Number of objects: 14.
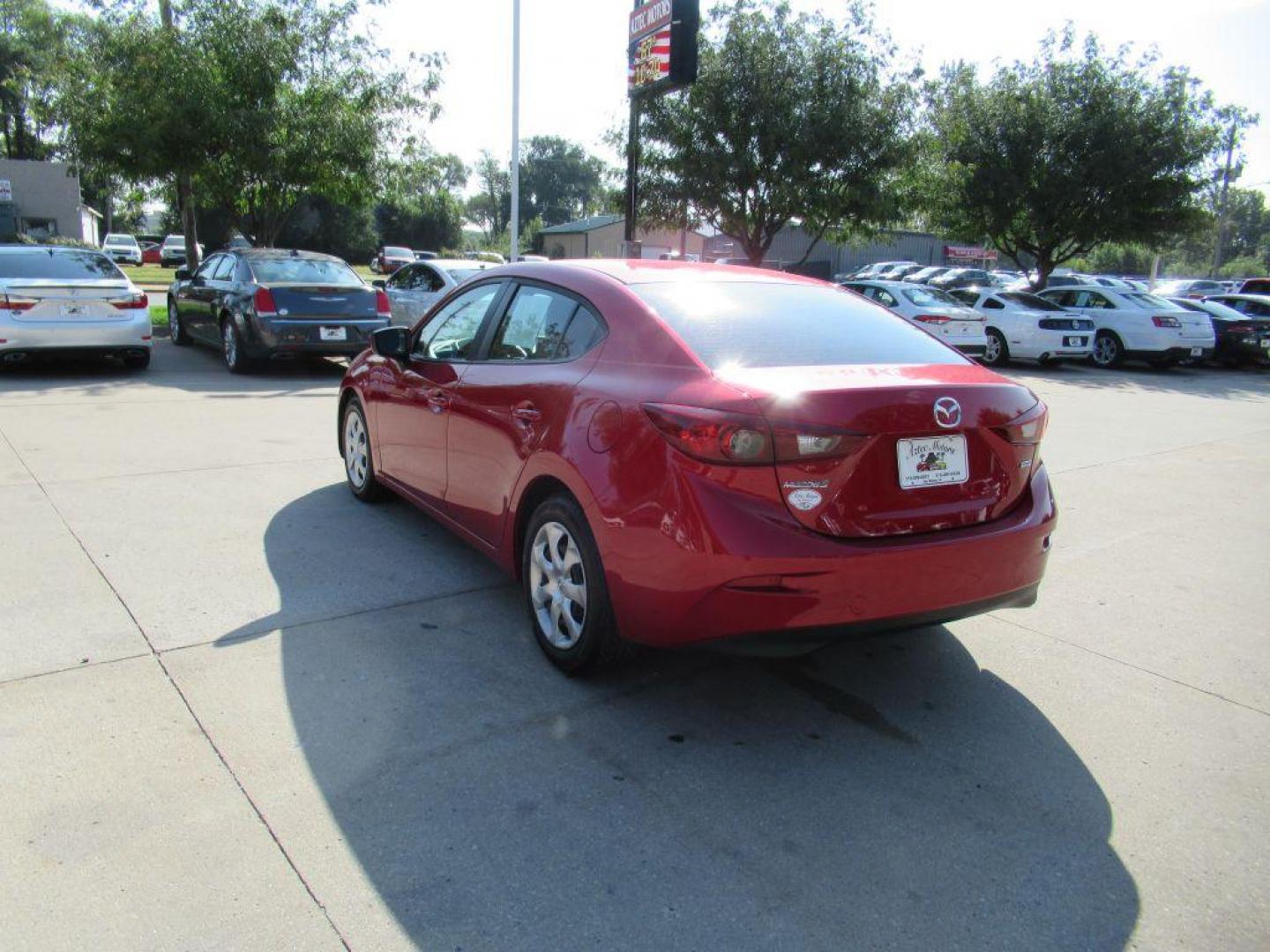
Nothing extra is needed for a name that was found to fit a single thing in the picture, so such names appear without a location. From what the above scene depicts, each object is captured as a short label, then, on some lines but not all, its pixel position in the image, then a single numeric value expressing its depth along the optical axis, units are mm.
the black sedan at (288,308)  11148
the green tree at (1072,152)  20844
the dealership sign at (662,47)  10711
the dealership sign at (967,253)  54328
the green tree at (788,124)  17672
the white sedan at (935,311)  16156
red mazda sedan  2990
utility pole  22948
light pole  20203
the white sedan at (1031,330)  17188
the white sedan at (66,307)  10008
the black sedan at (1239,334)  19547
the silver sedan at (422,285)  13375
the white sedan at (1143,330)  17797
